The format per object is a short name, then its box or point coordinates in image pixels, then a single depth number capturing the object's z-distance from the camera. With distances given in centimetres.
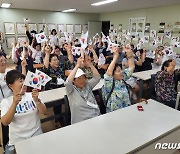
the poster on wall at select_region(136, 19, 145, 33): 708
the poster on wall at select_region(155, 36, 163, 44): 631
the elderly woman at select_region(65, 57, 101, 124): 173
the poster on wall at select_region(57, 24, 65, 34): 873
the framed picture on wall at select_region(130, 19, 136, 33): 748
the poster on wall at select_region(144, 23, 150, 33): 677
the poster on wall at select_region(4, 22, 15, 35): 743
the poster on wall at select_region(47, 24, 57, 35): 846
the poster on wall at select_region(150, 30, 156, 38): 658
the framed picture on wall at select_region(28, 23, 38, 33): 794
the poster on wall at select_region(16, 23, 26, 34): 774
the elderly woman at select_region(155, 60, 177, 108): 249
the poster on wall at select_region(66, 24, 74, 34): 901
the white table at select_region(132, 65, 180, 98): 328
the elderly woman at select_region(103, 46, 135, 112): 197
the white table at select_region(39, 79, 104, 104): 218
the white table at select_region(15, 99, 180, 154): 118
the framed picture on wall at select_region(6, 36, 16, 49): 761
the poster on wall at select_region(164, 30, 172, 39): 598
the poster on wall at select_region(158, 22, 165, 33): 620
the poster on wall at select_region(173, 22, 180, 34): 566
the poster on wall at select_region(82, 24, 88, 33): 955
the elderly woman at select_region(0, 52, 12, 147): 188
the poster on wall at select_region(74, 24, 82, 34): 927
